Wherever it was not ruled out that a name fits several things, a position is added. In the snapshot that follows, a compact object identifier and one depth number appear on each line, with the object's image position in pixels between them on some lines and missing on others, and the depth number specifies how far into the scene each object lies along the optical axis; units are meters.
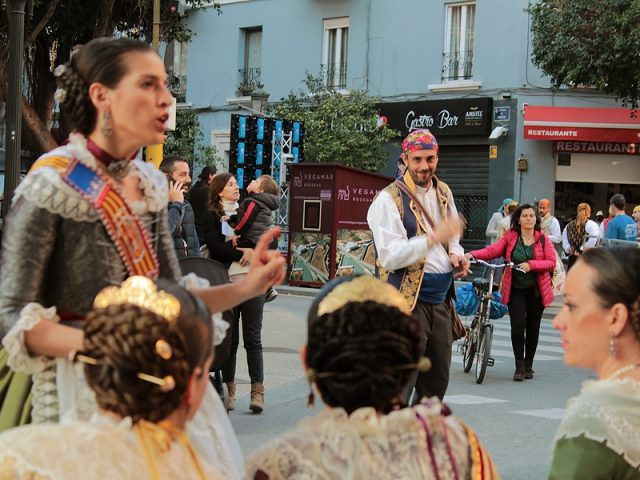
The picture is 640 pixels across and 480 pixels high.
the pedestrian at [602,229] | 19.47
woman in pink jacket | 11.00
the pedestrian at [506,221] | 16.93
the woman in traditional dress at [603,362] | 2.81
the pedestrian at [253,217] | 8.67
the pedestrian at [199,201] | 9.30
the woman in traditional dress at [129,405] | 2.21
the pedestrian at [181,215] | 8.37
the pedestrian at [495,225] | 20.70
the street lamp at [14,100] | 9.76
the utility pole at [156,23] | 17.23
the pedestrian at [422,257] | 6.13
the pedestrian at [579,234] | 18.70
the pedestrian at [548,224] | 17.31
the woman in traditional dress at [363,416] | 2.40
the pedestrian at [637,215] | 18.39
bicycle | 10.67
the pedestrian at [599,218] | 23.31
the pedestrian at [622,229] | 15.12
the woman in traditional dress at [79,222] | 2.89
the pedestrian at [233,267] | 8.23
